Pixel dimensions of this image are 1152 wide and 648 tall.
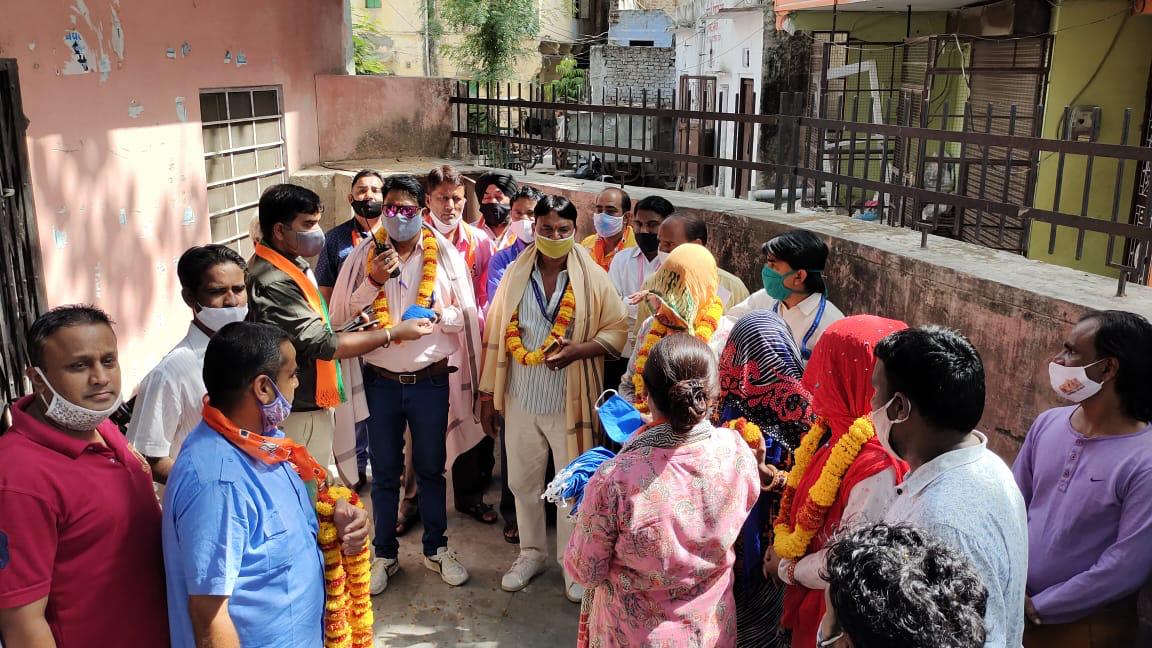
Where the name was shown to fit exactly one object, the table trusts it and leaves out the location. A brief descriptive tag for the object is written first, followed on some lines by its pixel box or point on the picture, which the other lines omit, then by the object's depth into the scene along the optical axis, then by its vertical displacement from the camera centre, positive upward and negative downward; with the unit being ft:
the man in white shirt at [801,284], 12.26 -2.25
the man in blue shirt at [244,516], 6.74 -3.14
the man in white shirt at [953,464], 6.07 -2.52
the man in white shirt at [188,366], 9.37 -2.64
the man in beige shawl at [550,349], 13.74 -3.50
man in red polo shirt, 6.53 -3.06
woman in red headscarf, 7.84 -3.17
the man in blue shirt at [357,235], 15.30 -1.99
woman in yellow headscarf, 11.20 -2.27
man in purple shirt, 8.20 -3.58
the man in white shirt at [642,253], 16.61 -2.43
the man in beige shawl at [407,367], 13.96 -3.89
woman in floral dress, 7.84 -3.53
